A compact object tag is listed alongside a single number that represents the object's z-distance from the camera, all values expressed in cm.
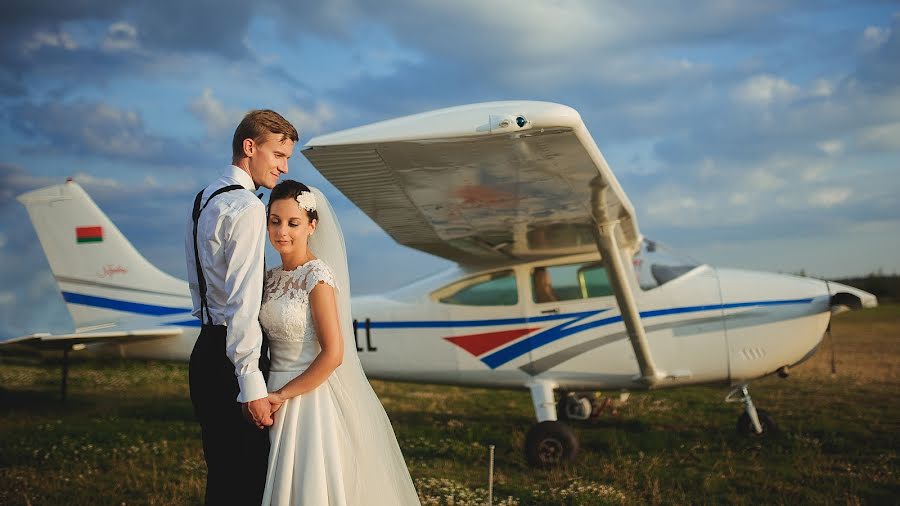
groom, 225
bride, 243
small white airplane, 530
